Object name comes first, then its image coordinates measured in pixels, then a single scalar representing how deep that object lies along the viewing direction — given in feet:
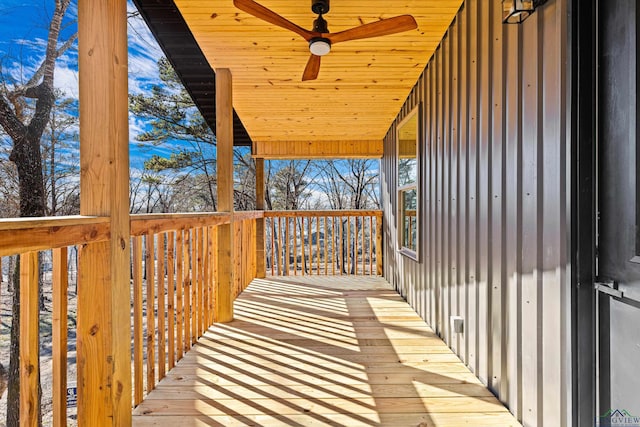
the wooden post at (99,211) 4.45
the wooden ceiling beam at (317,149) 17.74
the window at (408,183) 10.99
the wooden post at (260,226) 17.09
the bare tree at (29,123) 14.51
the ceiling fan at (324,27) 6.46
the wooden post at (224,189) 9.80
